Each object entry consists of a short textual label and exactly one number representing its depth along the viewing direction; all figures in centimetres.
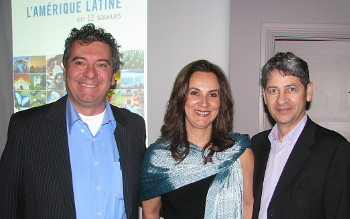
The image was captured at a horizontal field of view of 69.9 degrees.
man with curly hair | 118
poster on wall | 199
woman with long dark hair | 144
